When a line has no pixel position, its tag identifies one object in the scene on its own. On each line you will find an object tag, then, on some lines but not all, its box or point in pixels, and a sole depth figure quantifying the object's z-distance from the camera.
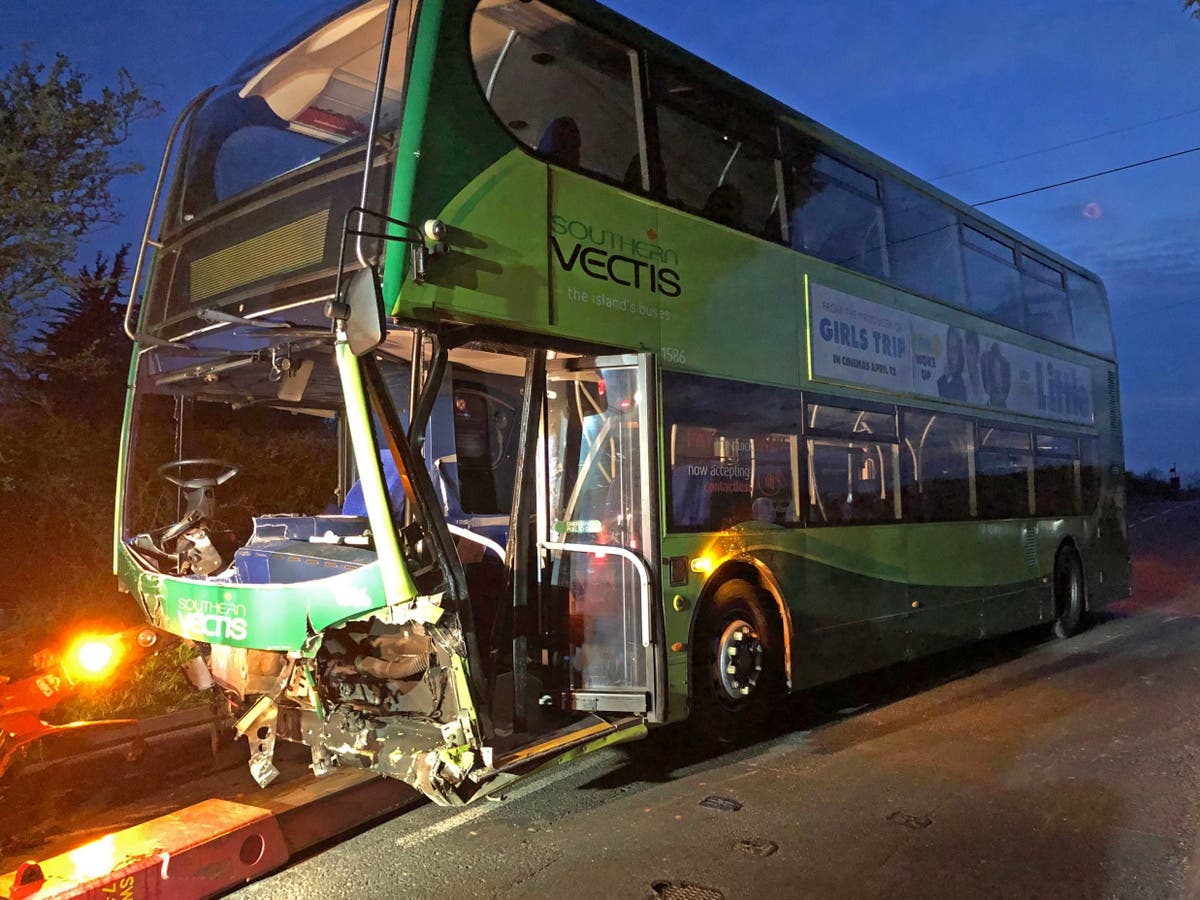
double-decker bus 4.42
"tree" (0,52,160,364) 8.08
